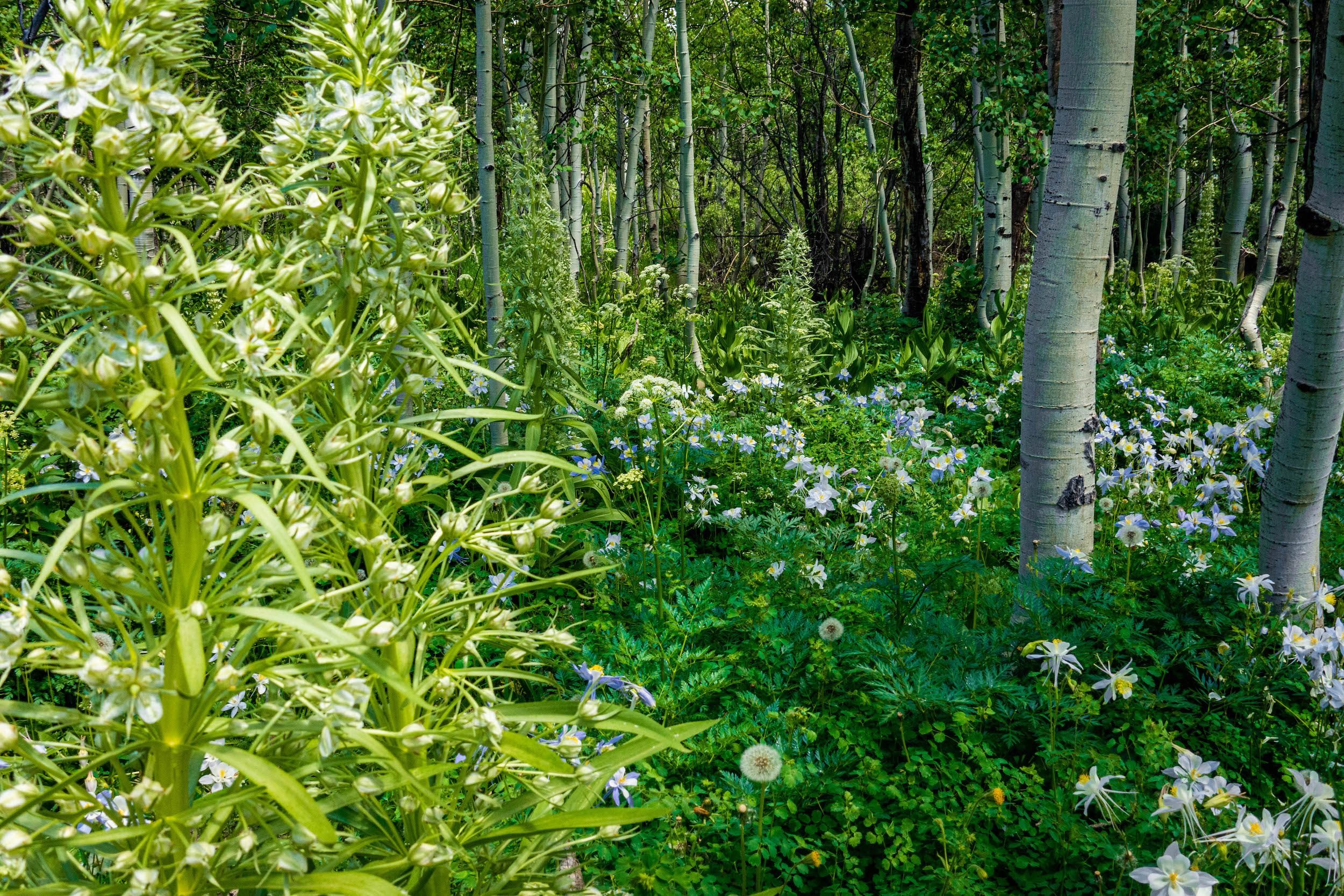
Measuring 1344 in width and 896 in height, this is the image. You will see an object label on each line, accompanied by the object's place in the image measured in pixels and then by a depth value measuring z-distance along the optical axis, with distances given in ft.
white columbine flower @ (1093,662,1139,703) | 6.04
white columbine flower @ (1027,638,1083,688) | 6.13
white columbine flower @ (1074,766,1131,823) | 4.98
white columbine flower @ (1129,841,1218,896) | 4.03
